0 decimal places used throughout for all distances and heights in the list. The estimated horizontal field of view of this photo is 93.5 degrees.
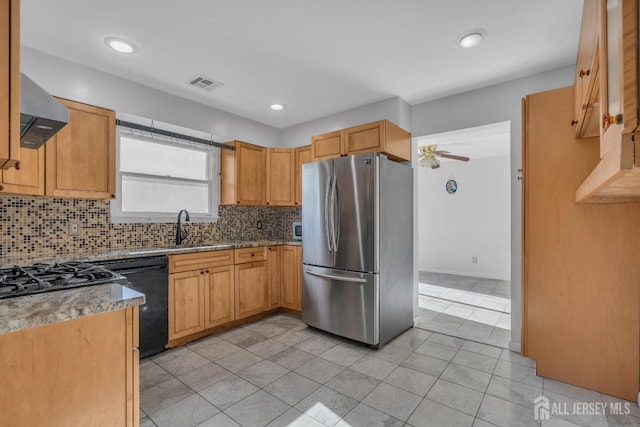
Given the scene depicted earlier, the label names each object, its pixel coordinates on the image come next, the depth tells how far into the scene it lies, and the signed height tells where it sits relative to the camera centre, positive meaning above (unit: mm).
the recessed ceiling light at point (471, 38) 2244 +1367
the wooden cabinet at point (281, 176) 4141 +544
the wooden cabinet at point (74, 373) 1050 -608
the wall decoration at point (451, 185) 6426 +647
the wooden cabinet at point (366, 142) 3105 +816
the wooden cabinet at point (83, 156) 2396 +495
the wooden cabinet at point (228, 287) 2893 -795
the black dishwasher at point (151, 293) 2549 -704
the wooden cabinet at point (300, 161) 4041 +737
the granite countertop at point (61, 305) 1040 -352
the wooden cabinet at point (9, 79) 1089 +498
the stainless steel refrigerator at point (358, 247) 2869 -322
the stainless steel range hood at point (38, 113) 1350 +482
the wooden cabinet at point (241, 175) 3756 +518
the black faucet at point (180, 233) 3291 -196
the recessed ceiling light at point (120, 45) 2330 +1356
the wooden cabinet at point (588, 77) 1264 +701
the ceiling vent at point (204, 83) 2984 +1358
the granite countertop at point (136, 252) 2344 -339
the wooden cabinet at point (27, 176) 2100 +284
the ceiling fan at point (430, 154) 4668 +963
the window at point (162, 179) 3092 +408
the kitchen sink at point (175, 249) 2687 -334
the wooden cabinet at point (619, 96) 754 +336
